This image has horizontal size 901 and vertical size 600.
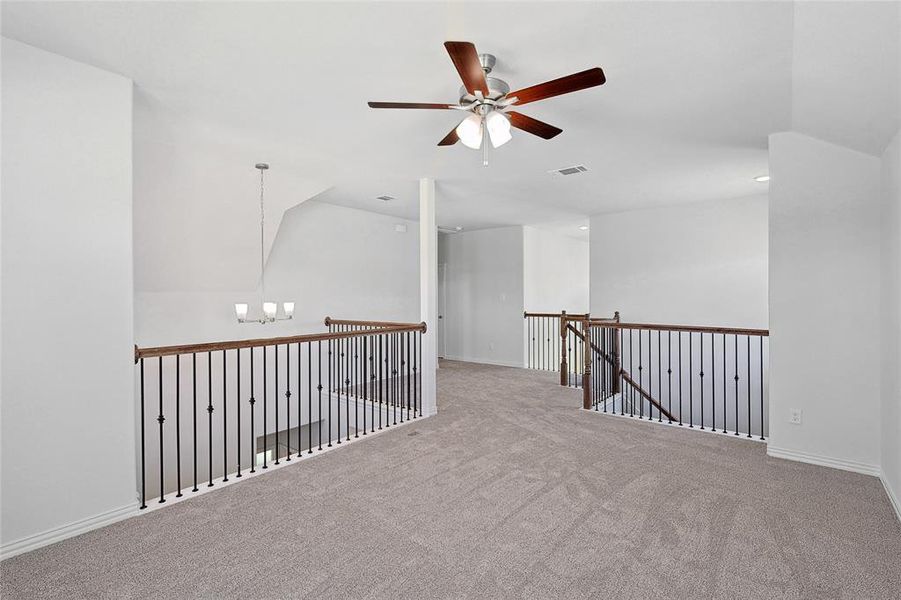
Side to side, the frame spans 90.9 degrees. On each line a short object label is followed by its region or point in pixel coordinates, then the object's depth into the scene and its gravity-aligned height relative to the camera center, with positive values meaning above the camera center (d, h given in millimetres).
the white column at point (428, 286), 4848 +157
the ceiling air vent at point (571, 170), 4613 +1364
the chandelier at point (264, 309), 4764 -96
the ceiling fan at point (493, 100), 2096 +1064
